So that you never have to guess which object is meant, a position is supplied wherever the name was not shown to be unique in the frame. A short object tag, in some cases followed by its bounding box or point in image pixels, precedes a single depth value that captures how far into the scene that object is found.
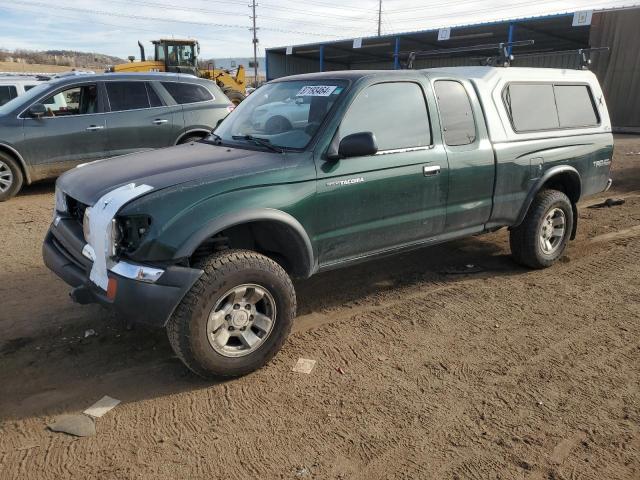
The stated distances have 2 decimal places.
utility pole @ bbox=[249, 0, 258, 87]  58.51
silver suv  7.84
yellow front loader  20.76
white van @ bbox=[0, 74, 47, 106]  10.67
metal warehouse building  18.94
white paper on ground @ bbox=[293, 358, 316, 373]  3.45
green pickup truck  3.05
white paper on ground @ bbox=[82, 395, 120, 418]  2.99
